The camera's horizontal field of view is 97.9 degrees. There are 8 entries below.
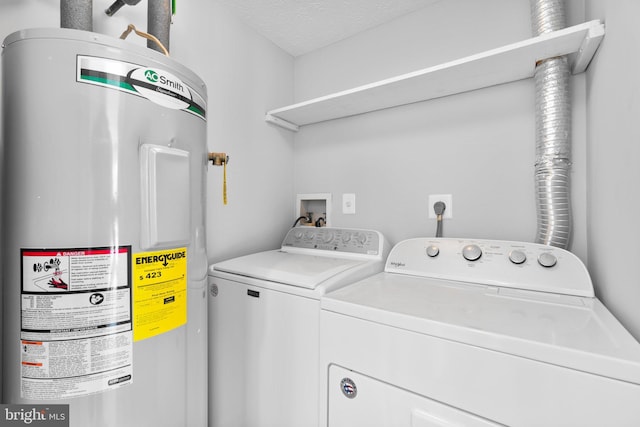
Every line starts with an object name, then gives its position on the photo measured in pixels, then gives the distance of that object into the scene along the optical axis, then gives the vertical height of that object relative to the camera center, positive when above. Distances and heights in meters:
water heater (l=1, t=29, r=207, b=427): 0.61 -0.03
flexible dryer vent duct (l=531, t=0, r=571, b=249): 1.08 +0.27
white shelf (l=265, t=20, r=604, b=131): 0.98 +0.59
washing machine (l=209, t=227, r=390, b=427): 0.95 -0.47
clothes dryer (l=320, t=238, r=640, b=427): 0.56 -0.33
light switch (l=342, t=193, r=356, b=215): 1.75 +0.04
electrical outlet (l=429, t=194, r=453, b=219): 1.43 +0.04
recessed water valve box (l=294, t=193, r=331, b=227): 1.86 +0.00
